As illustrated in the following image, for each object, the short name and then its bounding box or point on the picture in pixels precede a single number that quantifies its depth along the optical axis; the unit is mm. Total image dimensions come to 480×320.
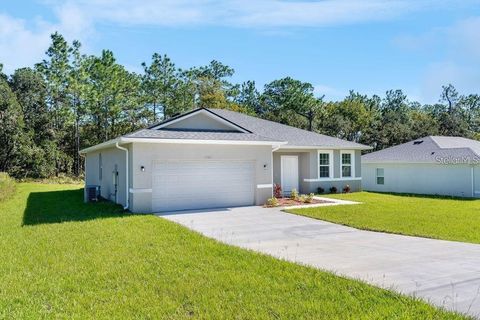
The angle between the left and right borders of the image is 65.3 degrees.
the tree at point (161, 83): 40344
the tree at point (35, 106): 35625
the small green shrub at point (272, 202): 15310
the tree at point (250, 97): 49188
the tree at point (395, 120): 41219
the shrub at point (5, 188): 17575
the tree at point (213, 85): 41719
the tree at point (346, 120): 45750
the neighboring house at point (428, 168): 20531
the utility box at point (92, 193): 17500
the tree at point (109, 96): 36719
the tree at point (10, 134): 32188
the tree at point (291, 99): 46969
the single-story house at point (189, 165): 13516
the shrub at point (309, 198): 16516
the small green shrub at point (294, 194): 17312
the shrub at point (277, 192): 18531
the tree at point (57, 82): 35781
